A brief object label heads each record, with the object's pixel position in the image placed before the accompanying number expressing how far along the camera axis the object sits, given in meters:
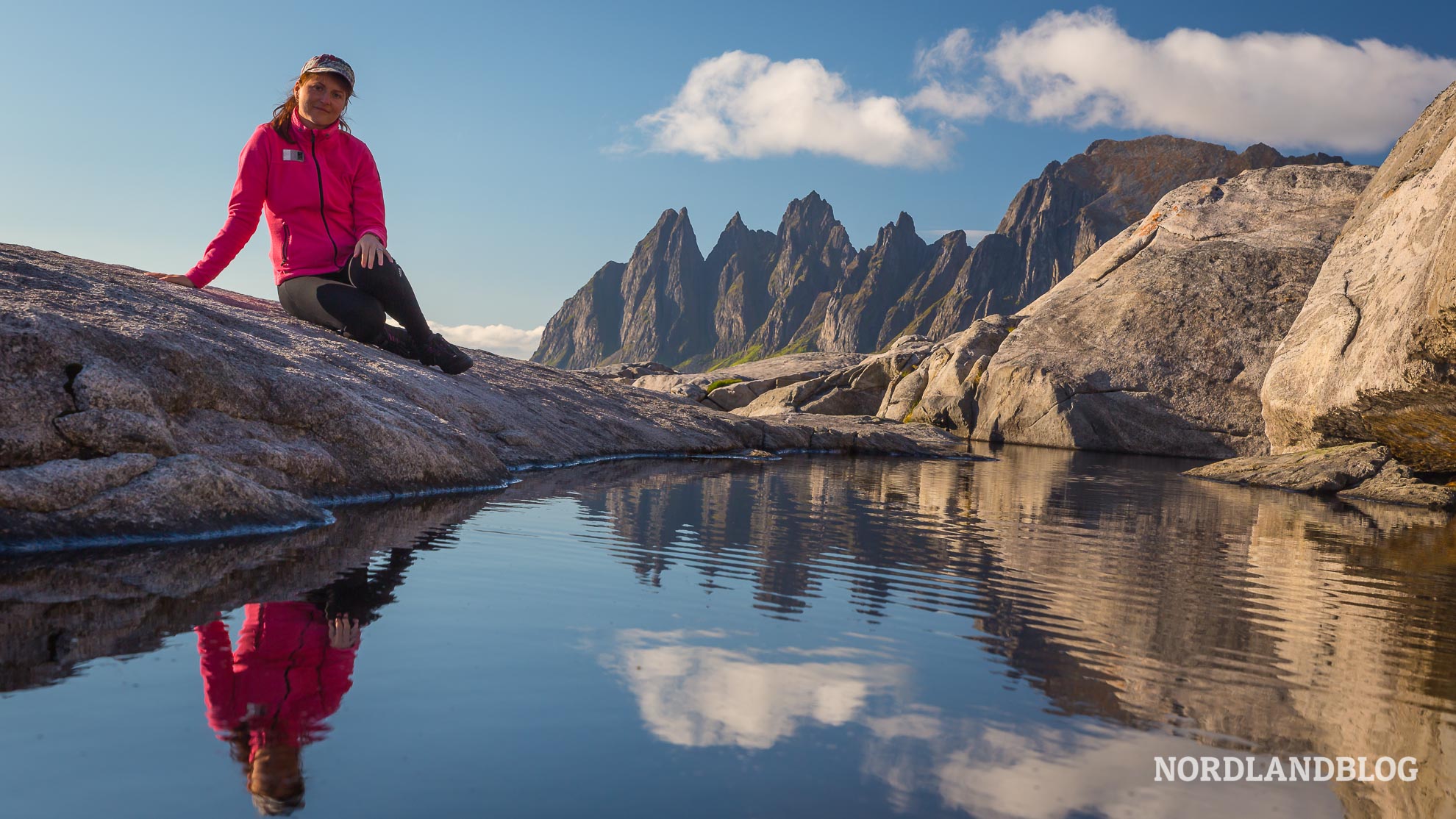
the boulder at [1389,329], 10.67
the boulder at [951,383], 30.05
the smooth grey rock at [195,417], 5.41
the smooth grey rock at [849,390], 34.12
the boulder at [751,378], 36.47
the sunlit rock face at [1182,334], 25.97
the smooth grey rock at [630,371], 44.86
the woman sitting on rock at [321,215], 8.62
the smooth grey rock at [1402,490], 12.59
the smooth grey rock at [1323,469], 14.19
